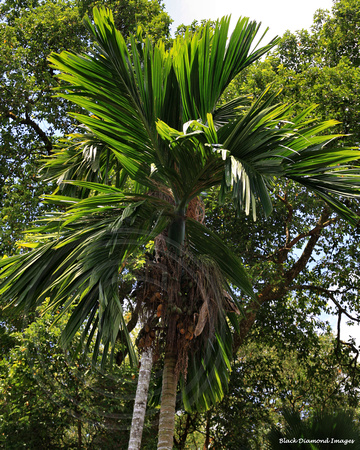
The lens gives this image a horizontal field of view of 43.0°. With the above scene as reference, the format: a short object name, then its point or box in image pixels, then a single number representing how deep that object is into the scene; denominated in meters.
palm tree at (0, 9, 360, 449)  3.58
